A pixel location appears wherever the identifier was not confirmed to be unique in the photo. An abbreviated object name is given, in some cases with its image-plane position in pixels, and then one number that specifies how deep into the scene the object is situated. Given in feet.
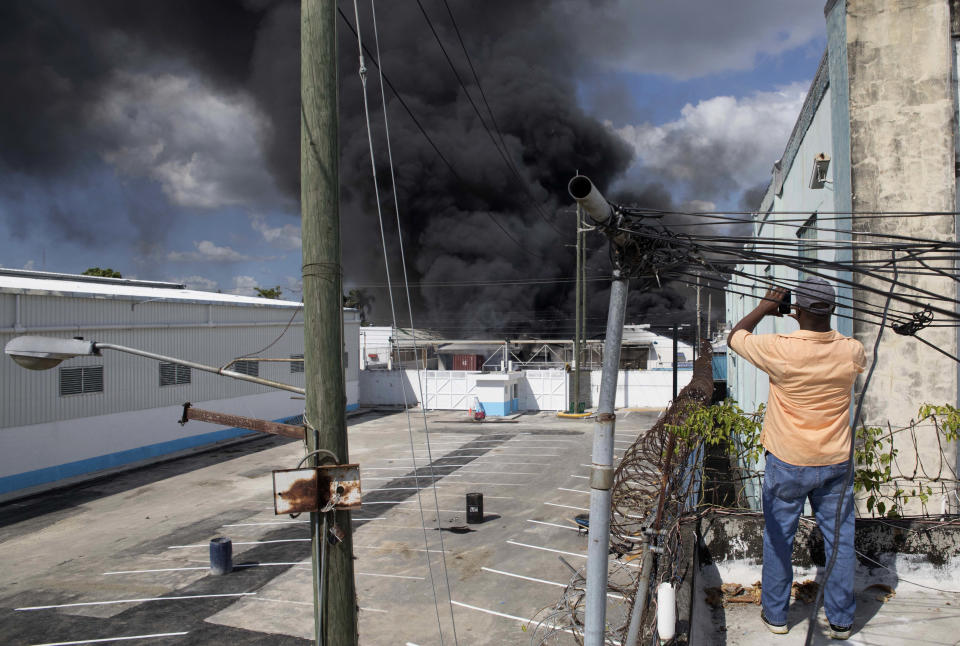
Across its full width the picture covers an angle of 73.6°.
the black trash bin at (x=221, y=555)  31.37
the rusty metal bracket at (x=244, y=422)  12.25
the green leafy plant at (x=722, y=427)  15.12
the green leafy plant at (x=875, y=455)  13.61
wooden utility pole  11.79
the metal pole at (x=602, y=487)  8.06
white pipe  8.31
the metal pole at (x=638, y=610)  8.50
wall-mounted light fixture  20.34
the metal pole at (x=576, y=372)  94.94
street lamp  11.46
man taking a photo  10.24
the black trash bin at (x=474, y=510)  39.34
